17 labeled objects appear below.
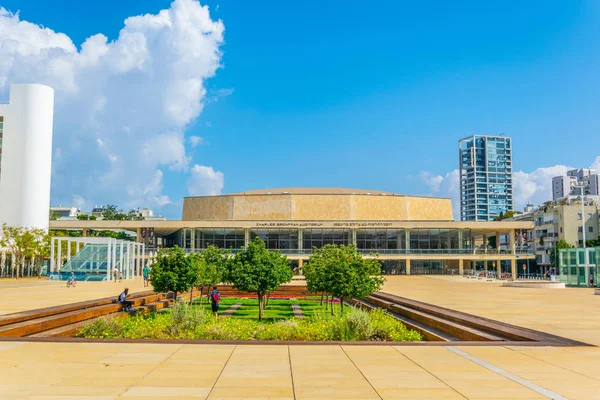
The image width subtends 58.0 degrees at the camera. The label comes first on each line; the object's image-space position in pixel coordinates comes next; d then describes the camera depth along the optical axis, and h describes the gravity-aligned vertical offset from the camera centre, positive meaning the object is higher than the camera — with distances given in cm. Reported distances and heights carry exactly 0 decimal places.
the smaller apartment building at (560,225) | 8588 +378
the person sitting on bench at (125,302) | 2036 -204
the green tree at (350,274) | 1881 -91
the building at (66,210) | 15942 +1119
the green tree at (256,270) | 2077 -86
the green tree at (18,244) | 5366 +40
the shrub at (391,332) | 1328 -213
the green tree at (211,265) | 2322 -81
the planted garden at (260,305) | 1309 -182
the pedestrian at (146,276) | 3660 -194
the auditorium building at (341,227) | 6544 +255
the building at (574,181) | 16800 +2200
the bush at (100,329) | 1324 -201
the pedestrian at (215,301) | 2016 -196
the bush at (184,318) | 1364 -186
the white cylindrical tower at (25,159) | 6344 +1057
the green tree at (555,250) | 7883 -30
